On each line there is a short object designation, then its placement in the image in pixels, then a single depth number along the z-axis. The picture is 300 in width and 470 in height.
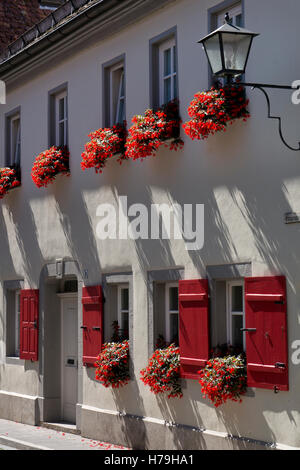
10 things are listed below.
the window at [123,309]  12.95
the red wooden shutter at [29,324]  15.23
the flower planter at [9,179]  16.16
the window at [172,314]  11.82
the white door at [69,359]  14.79
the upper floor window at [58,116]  14.95
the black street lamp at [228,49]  8.70
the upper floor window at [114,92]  13.23
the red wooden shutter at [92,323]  13.15
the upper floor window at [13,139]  16.72
